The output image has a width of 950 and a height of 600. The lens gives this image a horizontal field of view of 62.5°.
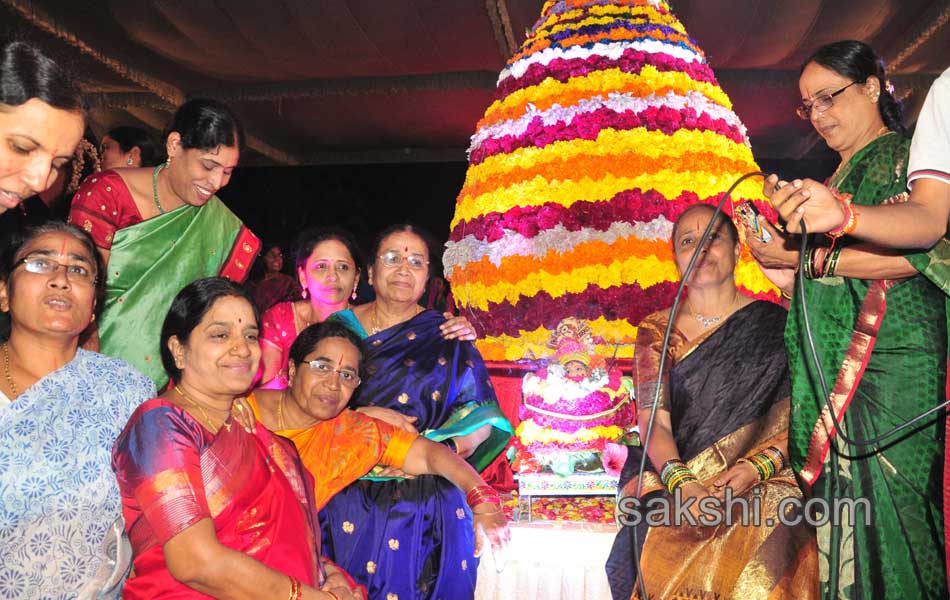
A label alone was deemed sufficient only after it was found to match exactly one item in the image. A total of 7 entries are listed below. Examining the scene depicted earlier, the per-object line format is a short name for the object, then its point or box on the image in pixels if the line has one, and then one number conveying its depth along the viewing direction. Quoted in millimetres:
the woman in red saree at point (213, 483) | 1781
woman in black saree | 2367
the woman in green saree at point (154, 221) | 2680
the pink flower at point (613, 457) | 2975
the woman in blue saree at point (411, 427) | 2664
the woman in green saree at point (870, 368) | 2021
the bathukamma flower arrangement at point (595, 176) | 3826
